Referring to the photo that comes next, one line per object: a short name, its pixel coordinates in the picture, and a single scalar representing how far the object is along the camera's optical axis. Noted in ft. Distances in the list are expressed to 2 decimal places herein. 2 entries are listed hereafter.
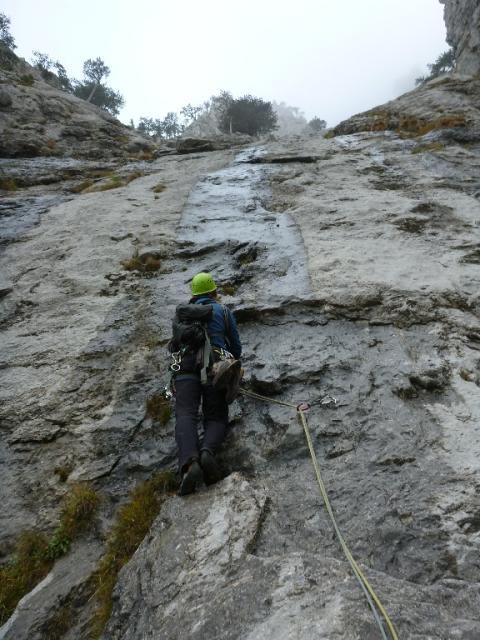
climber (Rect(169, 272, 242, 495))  13.01
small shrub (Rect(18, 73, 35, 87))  68.74
